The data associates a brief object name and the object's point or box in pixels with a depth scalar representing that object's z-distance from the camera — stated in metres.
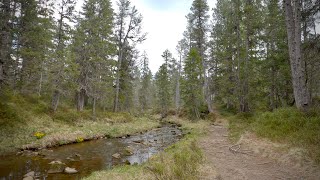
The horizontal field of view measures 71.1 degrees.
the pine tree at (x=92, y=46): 24.31
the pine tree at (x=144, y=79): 47.62
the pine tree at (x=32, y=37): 16.69
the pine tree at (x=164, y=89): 39.47
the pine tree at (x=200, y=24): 29.69
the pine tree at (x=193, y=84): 28.02
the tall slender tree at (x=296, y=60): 11.57
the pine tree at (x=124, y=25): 29.62
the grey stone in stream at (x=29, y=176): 8.44
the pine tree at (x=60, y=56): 20.31
